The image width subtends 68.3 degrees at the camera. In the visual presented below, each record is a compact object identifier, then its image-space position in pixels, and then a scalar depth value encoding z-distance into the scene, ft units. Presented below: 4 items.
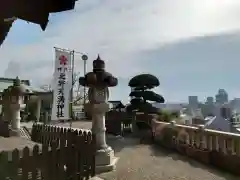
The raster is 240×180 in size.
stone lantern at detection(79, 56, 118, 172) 18.11
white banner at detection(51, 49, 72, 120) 26.37
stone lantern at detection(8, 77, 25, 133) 28.57
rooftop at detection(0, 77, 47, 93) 60.50
